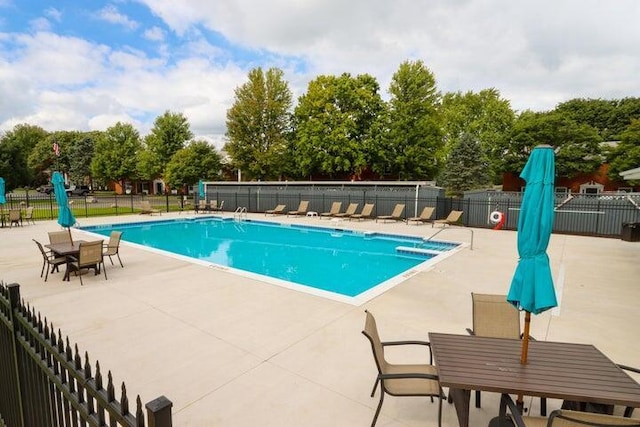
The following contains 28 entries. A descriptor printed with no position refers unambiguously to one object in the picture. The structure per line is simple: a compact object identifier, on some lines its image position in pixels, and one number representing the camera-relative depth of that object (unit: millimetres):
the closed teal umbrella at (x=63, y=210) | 8500
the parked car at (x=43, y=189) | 48109
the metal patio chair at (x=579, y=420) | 2035
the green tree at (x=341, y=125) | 30359
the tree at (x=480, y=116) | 40719
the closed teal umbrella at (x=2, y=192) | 16541
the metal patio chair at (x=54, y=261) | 7812
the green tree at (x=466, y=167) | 31172
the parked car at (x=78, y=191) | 44281
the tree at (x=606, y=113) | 40656
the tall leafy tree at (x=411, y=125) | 30484
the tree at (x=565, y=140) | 30672
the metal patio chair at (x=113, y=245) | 8672
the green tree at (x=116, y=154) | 45469
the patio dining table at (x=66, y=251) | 7697
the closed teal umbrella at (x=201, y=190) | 25594
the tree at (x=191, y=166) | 32719
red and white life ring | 16406
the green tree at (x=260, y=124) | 33562
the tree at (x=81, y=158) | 53719
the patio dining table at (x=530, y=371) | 2453
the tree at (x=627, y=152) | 27547
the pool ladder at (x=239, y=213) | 22047
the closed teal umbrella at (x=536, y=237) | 2764
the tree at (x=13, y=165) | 33688
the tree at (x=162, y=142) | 42438
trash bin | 10703
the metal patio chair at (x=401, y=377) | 2896
